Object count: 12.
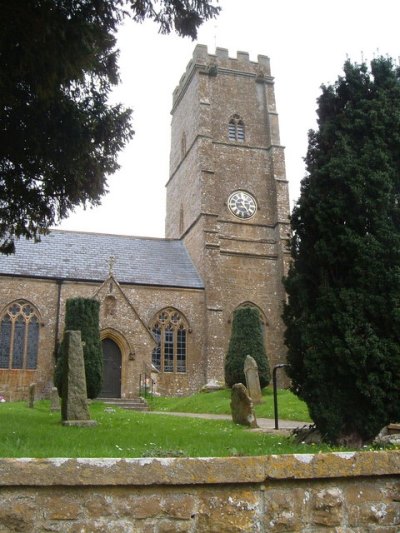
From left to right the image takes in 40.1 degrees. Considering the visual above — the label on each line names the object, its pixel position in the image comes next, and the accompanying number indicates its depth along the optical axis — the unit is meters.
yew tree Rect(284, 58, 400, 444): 8.00
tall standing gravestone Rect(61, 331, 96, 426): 12.20
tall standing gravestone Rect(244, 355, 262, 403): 19.14
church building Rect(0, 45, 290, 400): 26.28
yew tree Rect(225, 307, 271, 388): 23.72
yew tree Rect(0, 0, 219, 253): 7.09
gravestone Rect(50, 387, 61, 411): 18.08
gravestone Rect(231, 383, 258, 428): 13.40
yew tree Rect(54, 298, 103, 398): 21.67
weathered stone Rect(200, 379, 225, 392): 26.00
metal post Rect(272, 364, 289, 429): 12.41
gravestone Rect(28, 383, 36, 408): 19.84
